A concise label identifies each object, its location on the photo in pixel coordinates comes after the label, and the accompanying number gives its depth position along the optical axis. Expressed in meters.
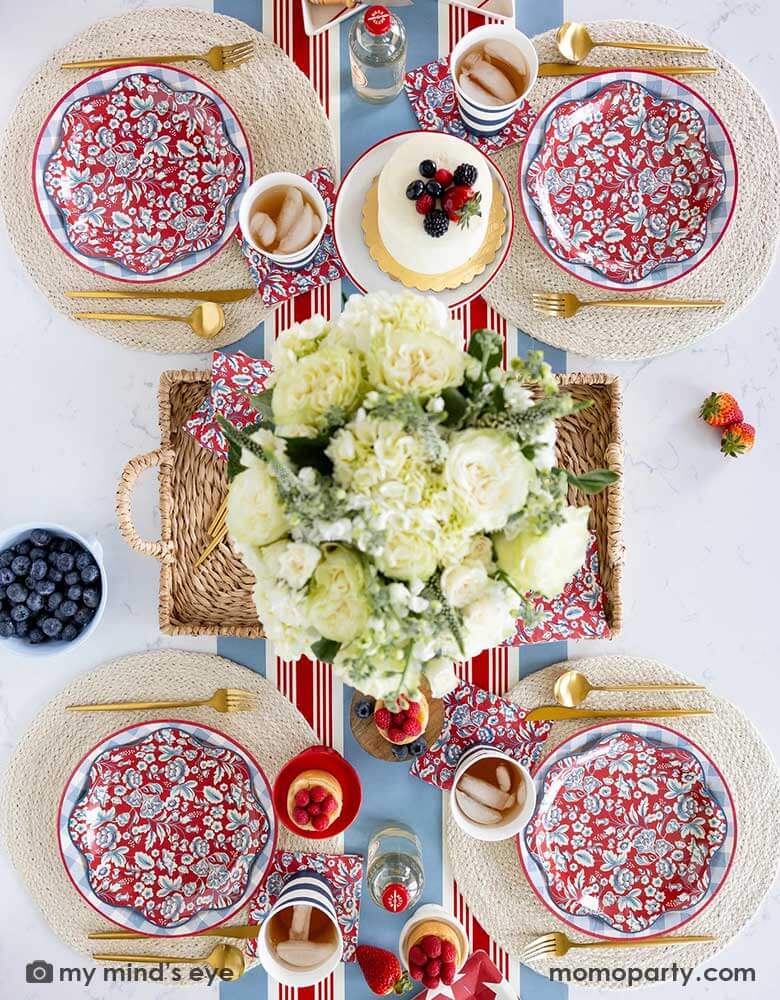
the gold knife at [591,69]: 1.56
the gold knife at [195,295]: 1.56
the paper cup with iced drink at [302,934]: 1.37
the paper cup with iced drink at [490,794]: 1.38
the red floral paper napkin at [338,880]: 1.48
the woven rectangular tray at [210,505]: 1.52
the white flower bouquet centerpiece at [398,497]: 0.91
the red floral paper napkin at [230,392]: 1.45
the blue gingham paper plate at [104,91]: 1.54
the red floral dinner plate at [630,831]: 1.53
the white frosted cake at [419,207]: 1.38
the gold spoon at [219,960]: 1.52
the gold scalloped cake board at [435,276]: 1.45
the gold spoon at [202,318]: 1.54
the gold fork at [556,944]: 1.54
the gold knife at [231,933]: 1.52
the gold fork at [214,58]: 1.55
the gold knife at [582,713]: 1.54
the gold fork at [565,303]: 1.55
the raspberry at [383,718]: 1.41
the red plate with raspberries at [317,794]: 1.41
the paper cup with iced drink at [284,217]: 1.46
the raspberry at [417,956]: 1.44
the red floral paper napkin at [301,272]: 1.52
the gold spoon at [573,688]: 1.54
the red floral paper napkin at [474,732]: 1.45
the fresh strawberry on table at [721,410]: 1.61
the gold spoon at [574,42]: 1.55
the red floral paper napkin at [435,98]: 1.56
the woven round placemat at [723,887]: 1.56
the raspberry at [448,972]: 1.43
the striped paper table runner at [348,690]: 1.58
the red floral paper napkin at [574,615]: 1.52
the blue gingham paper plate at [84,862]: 1.52
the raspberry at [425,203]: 1.35
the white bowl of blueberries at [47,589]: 1.50
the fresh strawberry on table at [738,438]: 1.61
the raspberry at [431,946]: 1.43
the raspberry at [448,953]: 1.44
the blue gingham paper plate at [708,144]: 1.52
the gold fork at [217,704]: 1.54
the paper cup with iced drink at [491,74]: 1.45
